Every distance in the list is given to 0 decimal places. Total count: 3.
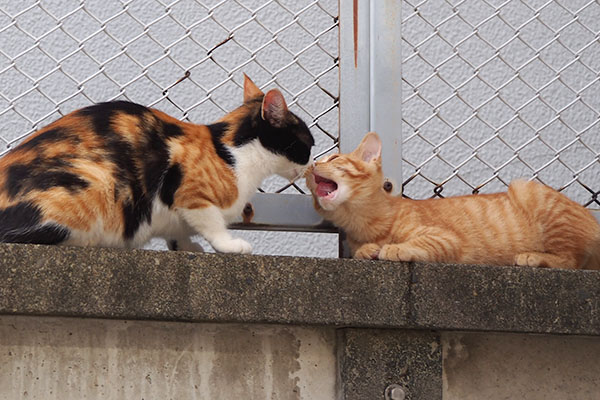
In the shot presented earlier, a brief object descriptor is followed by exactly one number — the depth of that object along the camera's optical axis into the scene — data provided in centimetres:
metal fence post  363
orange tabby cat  361
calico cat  341
